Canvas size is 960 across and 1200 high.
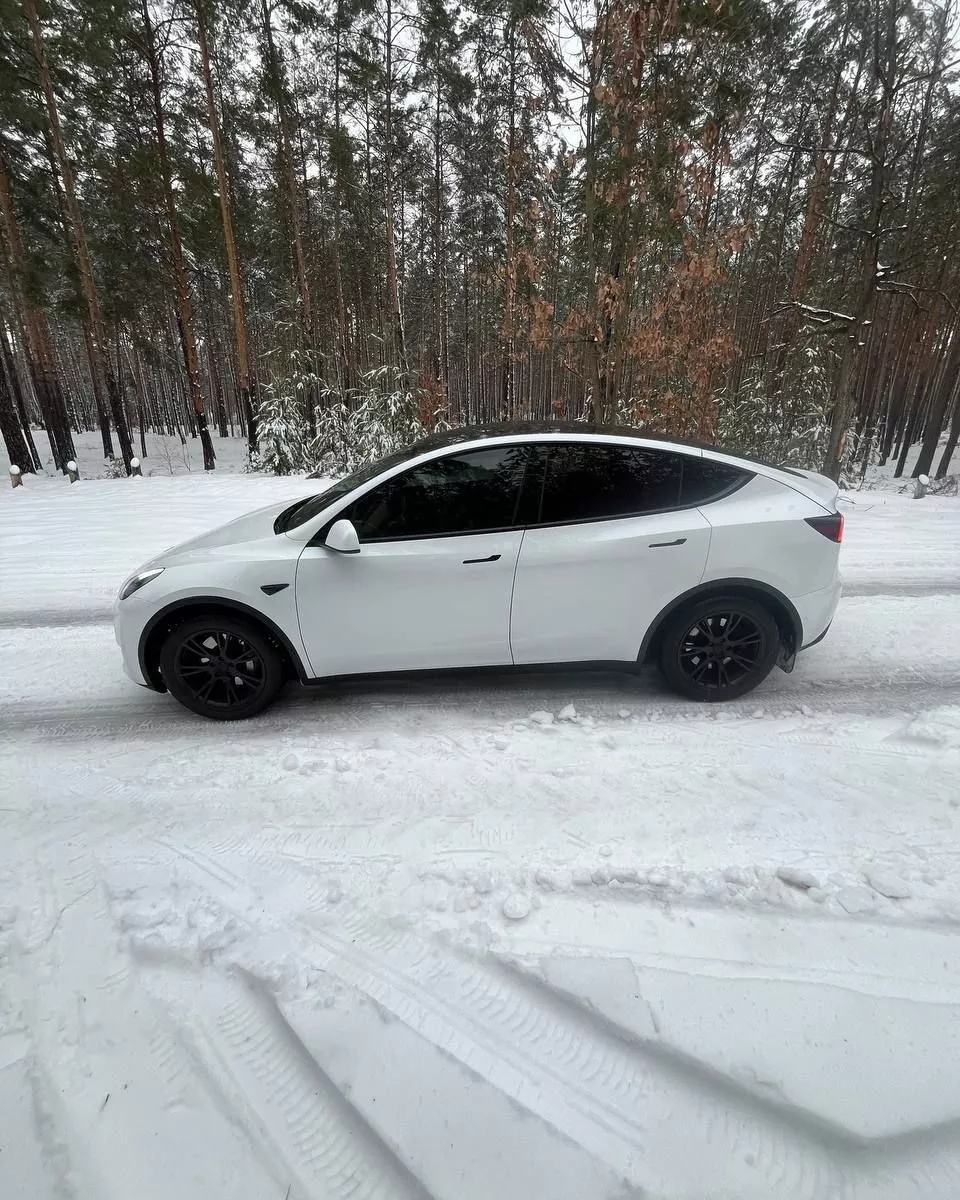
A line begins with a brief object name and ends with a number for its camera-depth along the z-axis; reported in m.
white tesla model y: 2.96
